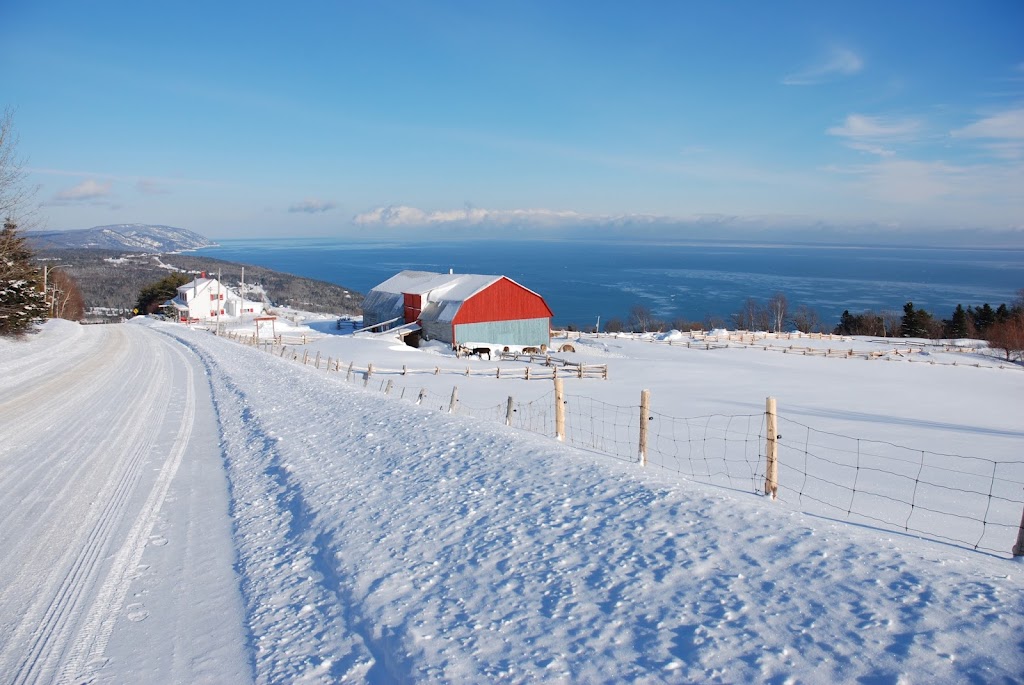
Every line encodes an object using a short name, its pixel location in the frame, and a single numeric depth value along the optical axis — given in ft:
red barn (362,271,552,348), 144.77
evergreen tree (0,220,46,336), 90.16
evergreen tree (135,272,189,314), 266.16
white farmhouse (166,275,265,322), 236.63
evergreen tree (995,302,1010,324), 229.37
